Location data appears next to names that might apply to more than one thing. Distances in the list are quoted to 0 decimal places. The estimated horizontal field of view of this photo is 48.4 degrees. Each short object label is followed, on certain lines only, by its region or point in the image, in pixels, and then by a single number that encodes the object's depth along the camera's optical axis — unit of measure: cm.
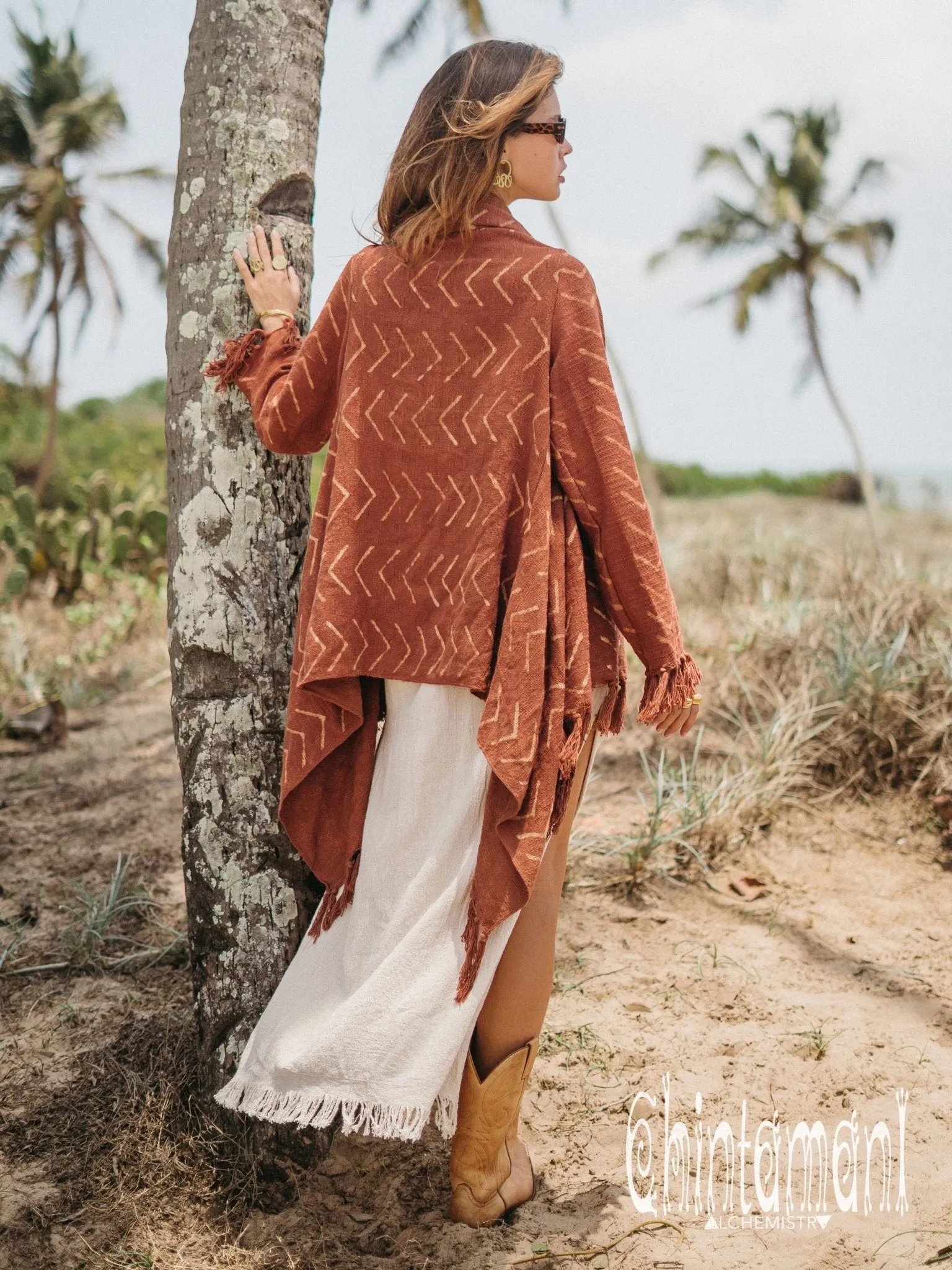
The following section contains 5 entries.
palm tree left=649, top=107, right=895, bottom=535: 2659
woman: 195
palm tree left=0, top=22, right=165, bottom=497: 2084
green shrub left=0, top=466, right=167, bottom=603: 781
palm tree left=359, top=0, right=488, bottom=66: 1775
